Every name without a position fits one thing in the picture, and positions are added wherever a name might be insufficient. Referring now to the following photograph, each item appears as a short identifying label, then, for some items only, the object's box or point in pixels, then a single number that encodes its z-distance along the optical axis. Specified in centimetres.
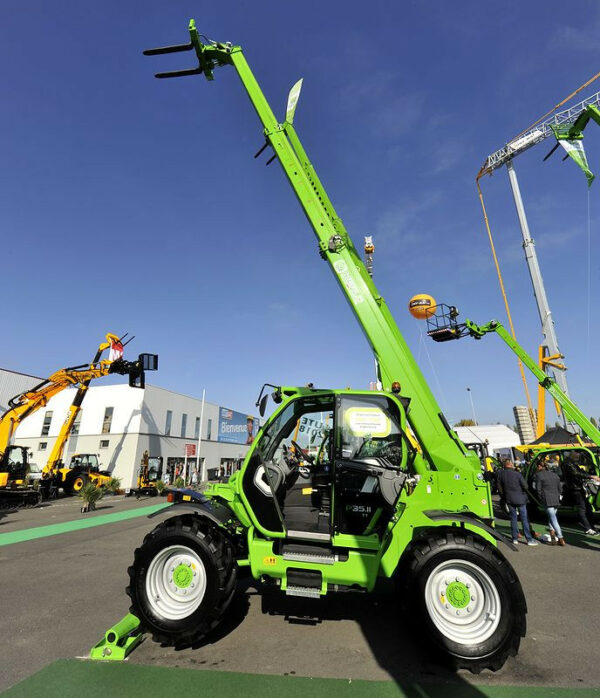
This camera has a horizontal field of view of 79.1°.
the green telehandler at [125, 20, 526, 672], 330
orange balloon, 1077
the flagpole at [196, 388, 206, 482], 3132
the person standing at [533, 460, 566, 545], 789
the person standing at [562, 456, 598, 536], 848
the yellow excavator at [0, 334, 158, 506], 1616
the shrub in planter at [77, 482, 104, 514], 1401
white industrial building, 2664
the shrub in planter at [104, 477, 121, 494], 2165
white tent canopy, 4141
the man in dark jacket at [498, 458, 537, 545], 794
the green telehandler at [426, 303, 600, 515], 884
